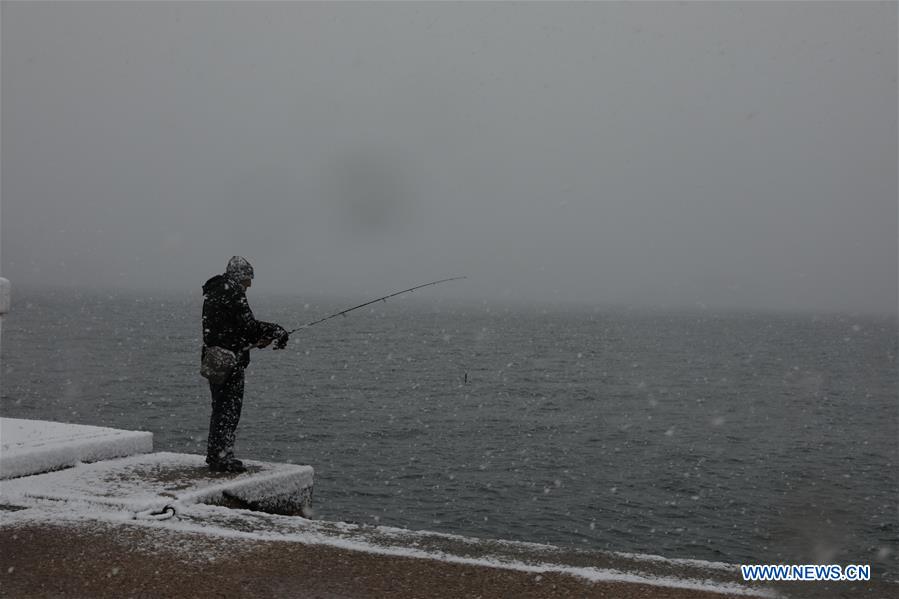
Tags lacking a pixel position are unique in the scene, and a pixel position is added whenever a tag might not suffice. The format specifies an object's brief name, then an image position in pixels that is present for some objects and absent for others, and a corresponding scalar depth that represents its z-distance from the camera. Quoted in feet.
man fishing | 19.25
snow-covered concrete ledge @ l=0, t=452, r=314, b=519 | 15.51
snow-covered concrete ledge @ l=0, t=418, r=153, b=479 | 17.52
